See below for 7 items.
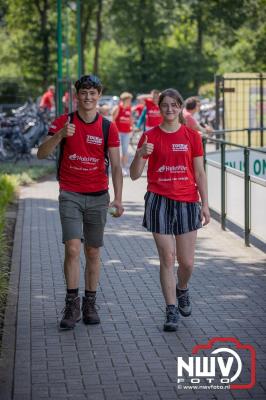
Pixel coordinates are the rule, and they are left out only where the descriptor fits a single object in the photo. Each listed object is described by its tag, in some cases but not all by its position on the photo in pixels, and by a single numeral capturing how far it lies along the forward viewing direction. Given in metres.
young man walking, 7.71
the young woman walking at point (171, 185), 7.77
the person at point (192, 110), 15.16
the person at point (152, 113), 21.92
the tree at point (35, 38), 46.34
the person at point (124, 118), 21.50
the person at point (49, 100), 32.52
